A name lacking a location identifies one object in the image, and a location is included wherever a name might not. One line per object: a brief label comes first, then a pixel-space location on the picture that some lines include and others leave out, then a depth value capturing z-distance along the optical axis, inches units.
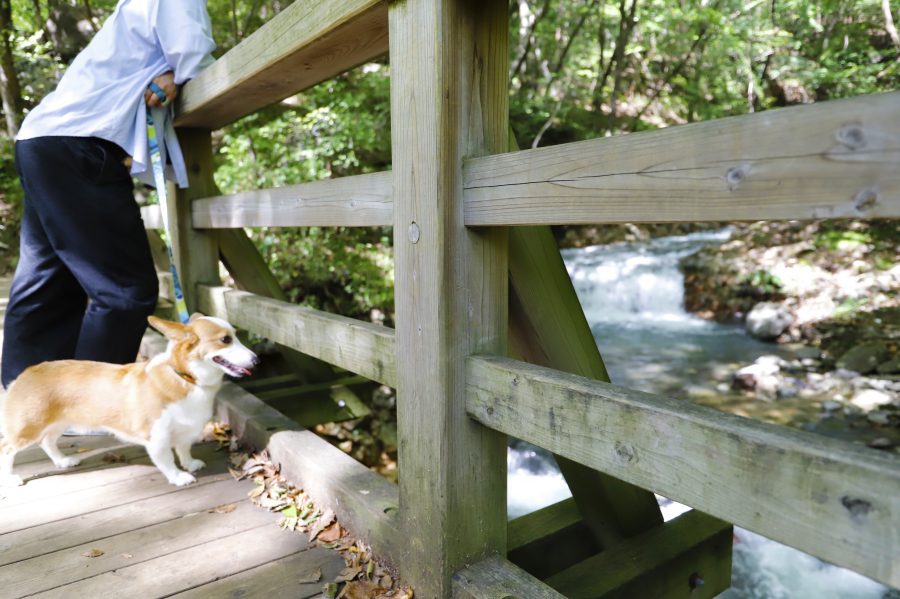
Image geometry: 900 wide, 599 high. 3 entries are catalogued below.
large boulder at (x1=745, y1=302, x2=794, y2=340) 315.3
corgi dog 90.3
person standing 99.9
